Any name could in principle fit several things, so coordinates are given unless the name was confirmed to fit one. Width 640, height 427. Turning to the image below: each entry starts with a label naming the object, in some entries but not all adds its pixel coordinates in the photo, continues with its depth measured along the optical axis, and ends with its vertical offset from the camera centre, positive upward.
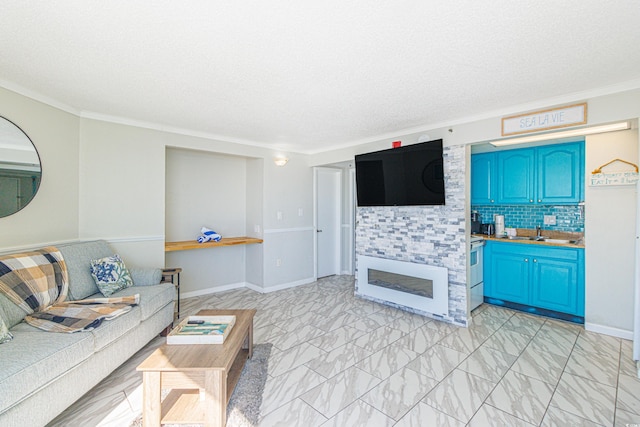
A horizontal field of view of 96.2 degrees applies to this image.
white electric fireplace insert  3.29 -0.89
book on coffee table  1.88 -0.81
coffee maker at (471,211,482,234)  4.28 -0.16
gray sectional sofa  1.44 -0.85
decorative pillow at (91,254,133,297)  2.63 -0.58
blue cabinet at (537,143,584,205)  3.36 +0.48
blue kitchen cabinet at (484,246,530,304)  3.58 -0.82
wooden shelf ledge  3.61 -0.41
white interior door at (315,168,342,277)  5.24 -0.15
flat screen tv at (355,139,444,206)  3.23 +0.46
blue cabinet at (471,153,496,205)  4.08 +0.50
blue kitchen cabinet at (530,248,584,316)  3.19 -0.78
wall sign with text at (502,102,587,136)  2.43 +0.84
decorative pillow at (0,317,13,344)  1.66 -0.71
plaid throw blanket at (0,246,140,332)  1.97 -0.64
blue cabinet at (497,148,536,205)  3.72 +0.49
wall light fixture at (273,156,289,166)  4.43 +0.82
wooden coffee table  1.58 -0.94
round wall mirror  2.32 +0.37
